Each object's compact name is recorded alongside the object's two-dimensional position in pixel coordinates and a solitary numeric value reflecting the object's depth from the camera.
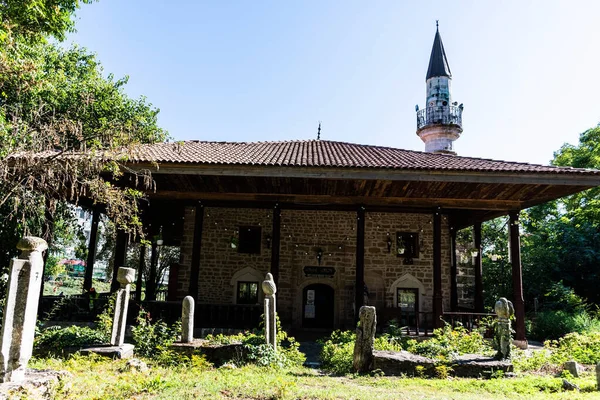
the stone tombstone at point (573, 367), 6.27
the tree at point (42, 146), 6.33
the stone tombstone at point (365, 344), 6.16
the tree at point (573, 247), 15.52
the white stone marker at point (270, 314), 6.81
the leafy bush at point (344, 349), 6.44
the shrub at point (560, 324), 11.36
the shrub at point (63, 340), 7.02
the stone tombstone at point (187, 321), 6.78
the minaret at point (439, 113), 24.56
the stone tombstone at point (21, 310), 3.88
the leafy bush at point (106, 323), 7.43
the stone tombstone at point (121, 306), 6.76
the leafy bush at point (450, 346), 6.74
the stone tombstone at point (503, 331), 6.52
